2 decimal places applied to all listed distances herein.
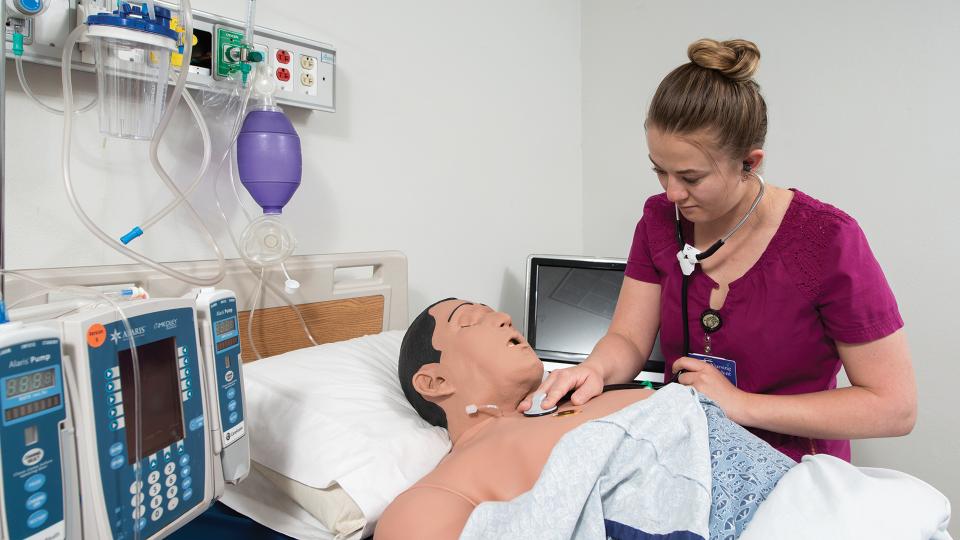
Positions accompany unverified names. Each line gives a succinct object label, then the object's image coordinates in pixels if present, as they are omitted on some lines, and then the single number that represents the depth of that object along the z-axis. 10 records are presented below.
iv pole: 0.96
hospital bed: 1.13
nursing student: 1.22
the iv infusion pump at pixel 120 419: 0.65
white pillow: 1.15
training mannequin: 1.01
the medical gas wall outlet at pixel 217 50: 1.20
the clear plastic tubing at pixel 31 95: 1.22
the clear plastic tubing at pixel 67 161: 1.17
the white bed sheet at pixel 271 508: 1.20
